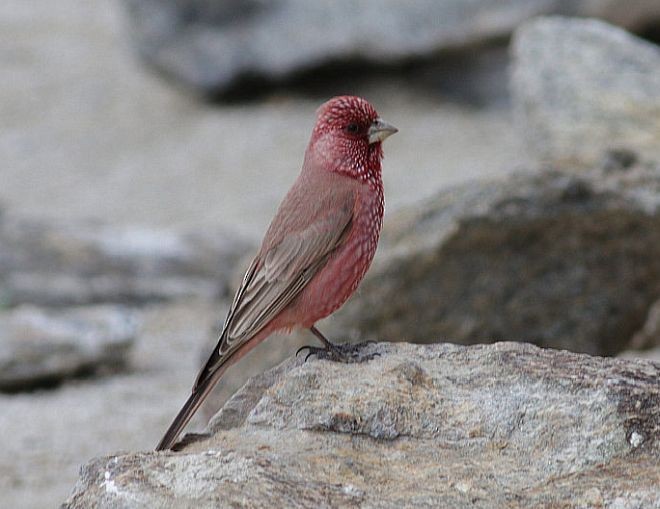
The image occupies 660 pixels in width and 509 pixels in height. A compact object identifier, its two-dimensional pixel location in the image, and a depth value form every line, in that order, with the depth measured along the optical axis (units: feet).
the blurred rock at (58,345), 46.24
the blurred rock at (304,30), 75.97
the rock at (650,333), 42.80
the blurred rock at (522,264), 38.47
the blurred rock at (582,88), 50.80
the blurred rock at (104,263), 55.31
